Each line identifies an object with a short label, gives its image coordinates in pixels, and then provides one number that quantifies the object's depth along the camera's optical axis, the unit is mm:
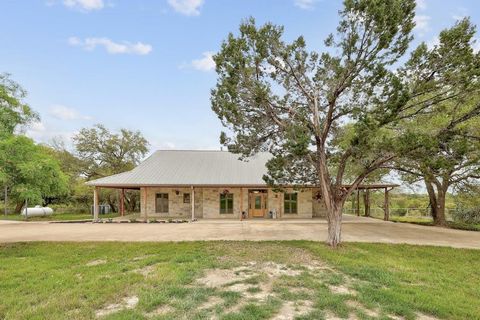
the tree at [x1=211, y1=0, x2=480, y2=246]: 7977
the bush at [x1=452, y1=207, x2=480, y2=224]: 20312
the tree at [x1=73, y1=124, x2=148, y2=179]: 27312
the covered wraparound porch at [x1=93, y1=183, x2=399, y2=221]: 18281
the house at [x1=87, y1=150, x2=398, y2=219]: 20078
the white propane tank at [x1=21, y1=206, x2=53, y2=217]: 22839
